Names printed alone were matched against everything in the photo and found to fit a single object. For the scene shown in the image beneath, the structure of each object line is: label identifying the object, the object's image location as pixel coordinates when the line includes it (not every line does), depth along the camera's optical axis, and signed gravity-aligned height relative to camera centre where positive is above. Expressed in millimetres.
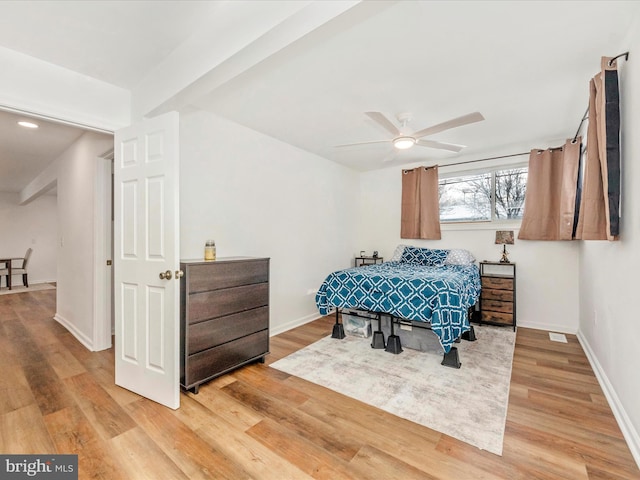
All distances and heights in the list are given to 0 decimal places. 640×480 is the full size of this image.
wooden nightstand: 3979 -807
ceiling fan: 2480 +998
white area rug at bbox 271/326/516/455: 1998 -1197
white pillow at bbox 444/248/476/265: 4211 -274
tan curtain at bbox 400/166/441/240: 4828 +553
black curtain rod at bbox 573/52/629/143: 1854 +1119
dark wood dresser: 2357 -666
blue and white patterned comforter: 2746 -565
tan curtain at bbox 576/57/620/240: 1871 +501
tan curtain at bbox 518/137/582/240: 3875 +543
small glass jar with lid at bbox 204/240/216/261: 2775 -117
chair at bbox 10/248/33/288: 7320 -720
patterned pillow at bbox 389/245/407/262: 4841 -233
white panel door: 2154 -148
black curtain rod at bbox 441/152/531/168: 4225 +1170
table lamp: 4277 -25
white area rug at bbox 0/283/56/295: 6726 -1143
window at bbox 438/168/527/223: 4391 +652
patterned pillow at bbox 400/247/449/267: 4398 -265
